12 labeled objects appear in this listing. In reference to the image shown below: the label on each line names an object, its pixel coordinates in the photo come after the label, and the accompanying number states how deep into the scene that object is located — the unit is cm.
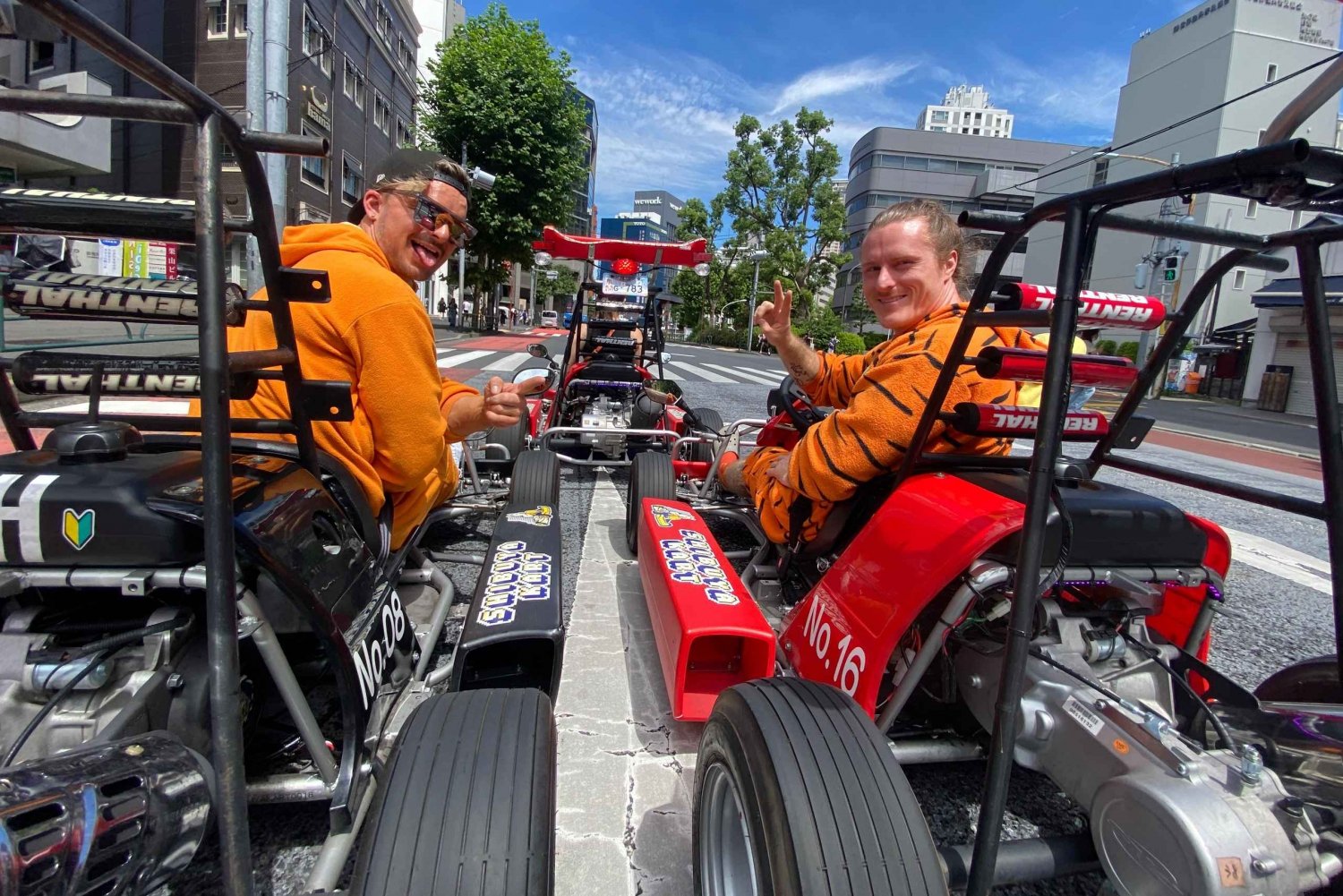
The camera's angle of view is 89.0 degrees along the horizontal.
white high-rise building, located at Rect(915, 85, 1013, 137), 10031
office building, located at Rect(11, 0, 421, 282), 2086
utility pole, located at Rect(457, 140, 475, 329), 2425
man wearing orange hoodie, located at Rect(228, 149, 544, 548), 182
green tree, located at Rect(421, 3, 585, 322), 2164
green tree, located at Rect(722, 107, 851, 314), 4425
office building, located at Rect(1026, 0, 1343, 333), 2789
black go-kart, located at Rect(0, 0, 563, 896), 94
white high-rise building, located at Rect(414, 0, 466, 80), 4862
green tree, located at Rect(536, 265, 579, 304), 6588
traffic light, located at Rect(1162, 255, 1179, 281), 1350
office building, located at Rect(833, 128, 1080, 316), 6141
